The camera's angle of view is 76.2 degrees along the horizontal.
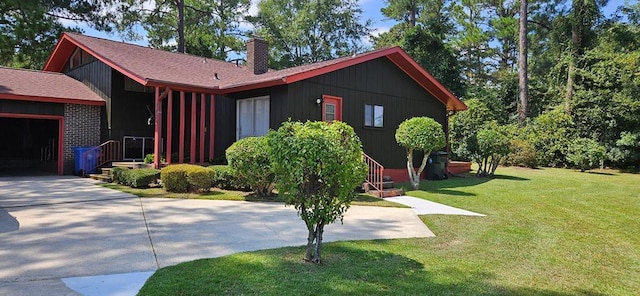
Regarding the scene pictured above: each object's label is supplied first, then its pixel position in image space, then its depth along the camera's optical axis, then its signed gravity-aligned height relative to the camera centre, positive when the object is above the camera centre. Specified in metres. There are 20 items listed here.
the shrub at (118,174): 10.64 -0.64
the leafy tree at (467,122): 18.61 +1.62
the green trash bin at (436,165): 13.96 -0.42
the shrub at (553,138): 19.17 +0.75
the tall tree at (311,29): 33.16 +10.21
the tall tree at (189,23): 24.83 +8.31
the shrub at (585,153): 16.91 +0.04
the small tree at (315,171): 4.03 -0.19
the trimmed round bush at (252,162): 8.55 -0.22
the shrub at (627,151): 17.59 +0.14
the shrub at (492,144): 13.77 +0.31
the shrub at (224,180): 9.90 -0.71
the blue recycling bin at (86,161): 13.10 -0.35
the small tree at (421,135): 10.38 +0.46
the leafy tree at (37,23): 19.05 +6.22
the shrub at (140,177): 9.91 -0.64
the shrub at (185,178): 9.23 -0.61
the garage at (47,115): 12.62 +1.16
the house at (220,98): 11.50 +1.72
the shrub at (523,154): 18.48 -0.02
